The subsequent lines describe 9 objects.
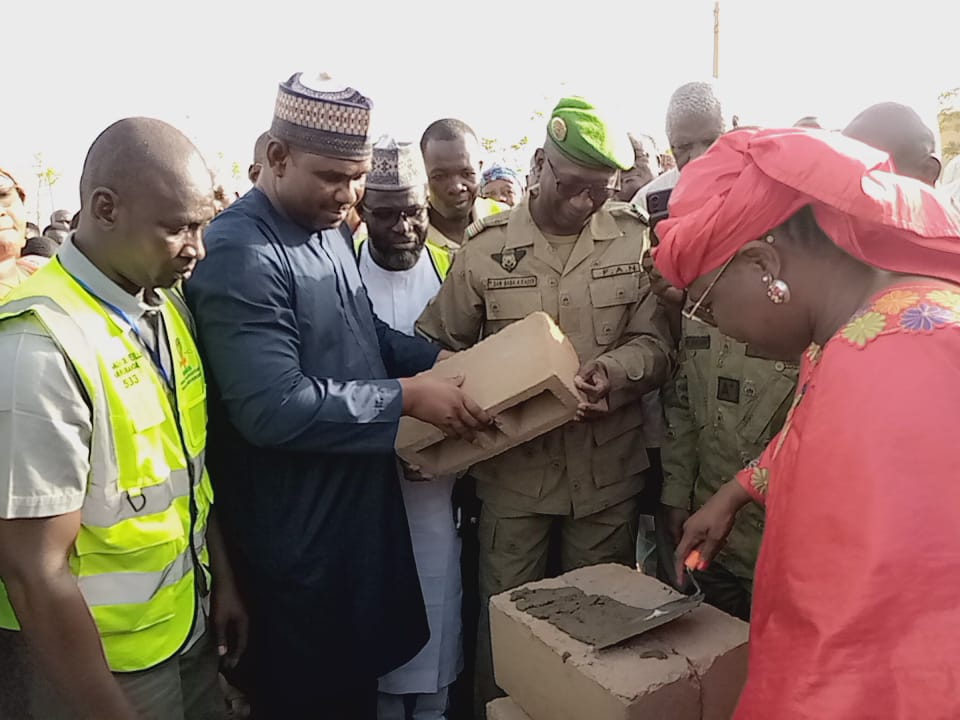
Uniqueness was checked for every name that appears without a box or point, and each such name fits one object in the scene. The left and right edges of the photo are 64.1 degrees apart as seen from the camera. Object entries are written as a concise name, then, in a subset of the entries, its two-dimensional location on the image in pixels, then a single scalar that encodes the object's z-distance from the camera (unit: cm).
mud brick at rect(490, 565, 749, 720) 167
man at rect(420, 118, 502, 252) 389
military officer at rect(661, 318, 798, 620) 247
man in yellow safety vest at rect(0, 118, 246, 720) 147
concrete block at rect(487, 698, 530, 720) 205
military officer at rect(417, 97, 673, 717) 271
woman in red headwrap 111
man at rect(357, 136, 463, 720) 283
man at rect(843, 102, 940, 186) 288
